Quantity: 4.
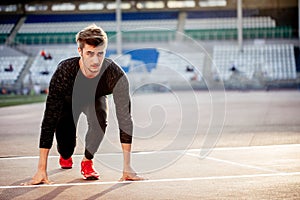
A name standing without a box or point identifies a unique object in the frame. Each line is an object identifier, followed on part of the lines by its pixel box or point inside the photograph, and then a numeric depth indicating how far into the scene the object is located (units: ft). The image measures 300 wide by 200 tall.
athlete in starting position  17.56
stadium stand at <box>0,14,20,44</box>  172.51
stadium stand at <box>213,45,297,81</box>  151.74
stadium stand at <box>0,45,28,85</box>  152.78
